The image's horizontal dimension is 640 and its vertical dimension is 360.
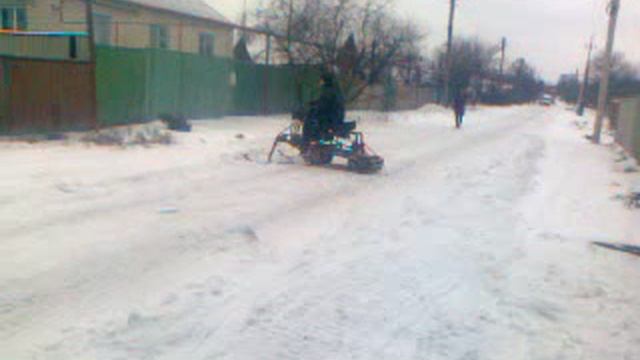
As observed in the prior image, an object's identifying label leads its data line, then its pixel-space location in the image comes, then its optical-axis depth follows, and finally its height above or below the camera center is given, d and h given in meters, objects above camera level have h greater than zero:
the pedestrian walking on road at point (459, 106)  30.97 -1.13
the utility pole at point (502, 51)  90.38 +4.20
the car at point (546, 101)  99.23 -2.30
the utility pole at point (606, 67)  26.30 +0.82
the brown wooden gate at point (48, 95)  15.05 -0.81
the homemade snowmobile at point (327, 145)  13.73 -1.43
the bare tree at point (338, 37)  31.97 +1.87
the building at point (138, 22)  25.84 +1.71
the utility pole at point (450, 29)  45.32 +3.45
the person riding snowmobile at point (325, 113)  13.66 -0.78
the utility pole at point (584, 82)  61.24 +0.51
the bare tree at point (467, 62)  64.00 +2.13
